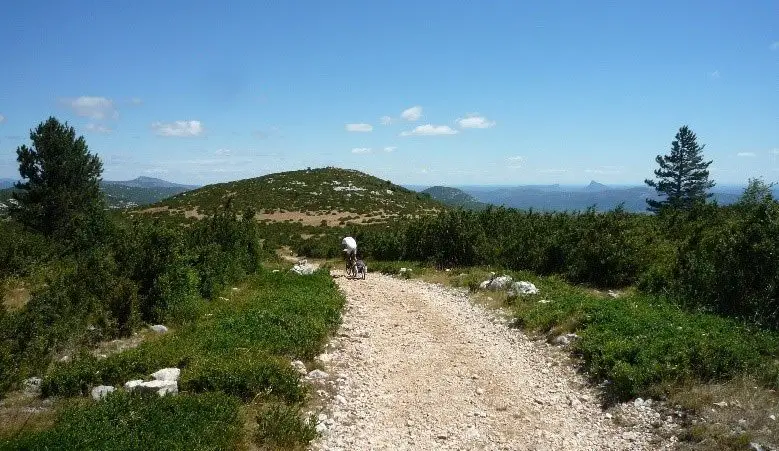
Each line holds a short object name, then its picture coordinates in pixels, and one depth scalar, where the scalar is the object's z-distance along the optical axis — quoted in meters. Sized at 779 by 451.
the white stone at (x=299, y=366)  9.65
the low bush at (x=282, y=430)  6.90
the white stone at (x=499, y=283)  16.54
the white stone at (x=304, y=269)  19.91
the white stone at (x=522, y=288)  15.31
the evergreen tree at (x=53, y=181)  28.61
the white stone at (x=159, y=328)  11.90
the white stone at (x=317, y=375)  9.56
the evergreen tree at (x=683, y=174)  58.34
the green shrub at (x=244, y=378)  8.23
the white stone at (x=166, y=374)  8.33
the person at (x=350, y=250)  21.89
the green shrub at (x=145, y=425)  6.10
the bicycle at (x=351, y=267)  21.63
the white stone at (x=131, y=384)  7.66
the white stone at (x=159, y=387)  7.71
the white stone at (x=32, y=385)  8.16
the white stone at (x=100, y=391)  7.67
